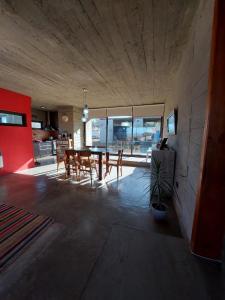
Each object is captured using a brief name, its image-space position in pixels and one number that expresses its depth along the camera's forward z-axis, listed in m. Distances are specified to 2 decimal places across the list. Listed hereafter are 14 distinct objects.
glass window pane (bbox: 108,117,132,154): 6.85
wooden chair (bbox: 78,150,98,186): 3.69
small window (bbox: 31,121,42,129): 7.55
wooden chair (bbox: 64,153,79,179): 4.03
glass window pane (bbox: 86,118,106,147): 7.38
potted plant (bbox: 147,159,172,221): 2.88
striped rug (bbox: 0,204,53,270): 1.58
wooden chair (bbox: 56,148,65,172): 4.66
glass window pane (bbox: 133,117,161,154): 6.47
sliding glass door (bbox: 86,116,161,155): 6.55
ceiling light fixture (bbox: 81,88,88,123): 4.01
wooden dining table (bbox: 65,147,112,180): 3.92
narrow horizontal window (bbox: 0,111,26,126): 4.20
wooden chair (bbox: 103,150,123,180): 4.08
